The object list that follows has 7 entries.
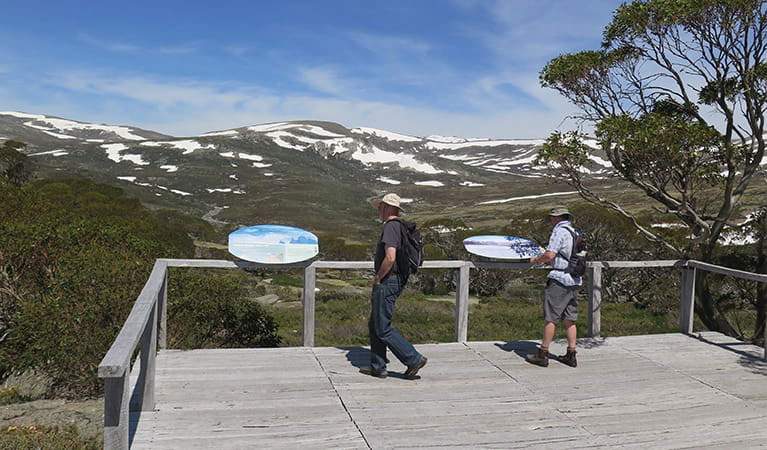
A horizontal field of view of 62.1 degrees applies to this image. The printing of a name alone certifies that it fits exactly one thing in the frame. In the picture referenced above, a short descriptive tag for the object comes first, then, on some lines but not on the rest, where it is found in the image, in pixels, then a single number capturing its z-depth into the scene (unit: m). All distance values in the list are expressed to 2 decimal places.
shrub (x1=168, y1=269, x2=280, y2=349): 8.44
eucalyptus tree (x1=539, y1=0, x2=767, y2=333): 7.84
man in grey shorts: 5.83
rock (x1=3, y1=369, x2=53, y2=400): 7.70
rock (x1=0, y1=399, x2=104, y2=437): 6.15
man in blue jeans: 5.20
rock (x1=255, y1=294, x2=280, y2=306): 20.78
